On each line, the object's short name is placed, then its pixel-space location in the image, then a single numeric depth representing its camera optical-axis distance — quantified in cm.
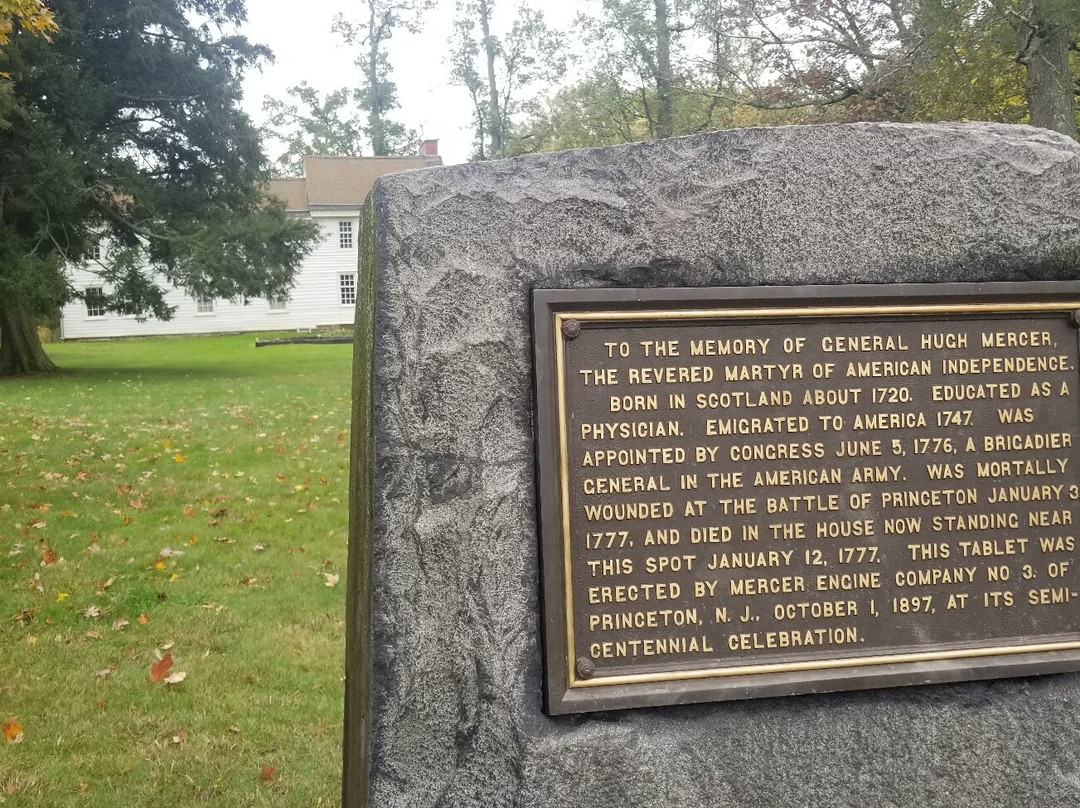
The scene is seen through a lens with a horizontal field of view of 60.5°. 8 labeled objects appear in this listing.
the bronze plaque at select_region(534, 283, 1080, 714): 226
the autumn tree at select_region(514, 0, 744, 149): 1705
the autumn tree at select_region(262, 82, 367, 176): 4225
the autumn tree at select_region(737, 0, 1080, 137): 938
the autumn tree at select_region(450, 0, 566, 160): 2666
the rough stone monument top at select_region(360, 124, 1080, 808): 217
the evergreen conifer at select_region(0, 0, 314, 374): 1648
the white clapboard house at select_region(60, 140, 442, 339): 3544
